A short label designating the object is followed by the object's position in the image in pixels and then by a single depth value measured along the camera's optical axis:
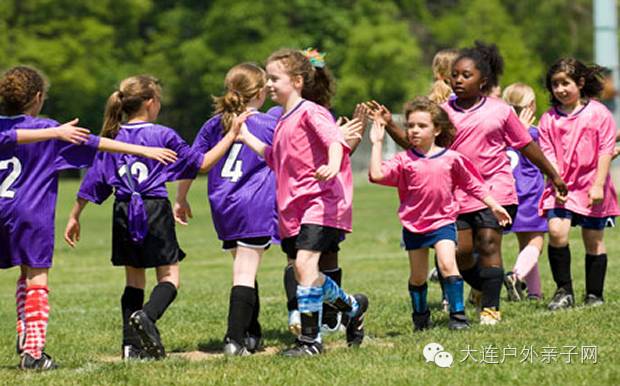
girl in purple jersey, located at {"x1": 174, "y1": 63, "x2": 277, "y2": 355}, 16.72
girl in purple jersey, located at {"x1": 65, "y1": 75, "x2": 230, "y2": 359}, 16.14
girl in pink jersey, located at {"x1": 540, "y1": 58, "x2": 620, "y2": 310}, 19.62
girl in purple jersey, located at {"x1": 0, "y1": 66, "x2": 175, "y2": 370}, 15.41
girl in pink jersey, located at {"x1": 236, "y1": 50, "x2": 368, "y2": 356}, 15.28
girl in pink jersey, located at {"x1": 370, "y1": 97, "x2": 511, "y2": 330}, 17.08
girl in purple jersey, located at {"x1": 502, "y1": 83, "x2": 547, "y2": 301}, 21.39
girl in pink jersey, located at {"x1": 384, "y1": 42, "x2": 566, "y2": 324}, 18.02
